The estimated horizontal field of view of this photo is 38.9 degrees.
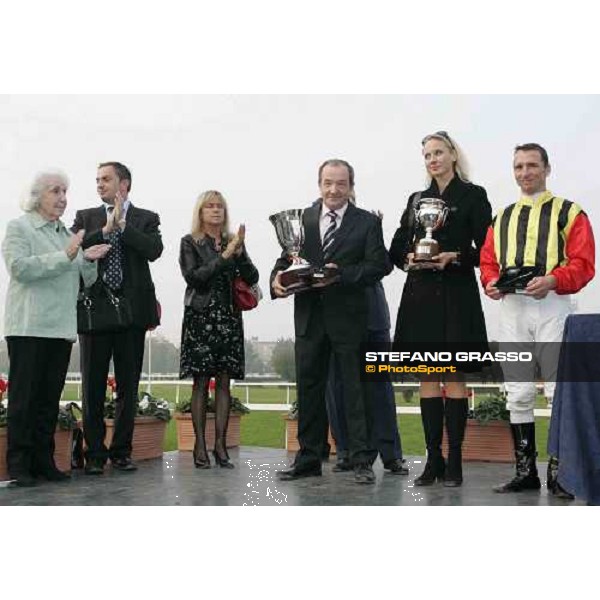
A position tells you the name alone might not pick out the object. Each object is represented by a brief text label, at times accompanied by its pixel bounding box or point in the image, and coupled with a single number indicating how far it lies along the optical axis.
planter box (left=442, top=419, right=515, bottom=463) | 5.07
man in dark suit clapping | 4.55
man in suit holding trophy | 4.04
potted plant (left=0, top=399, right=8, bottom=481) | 4.27
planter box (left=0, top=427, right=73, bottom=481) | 4.59
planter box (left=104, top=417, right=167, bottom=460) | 5.15
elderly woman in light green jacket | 4.11
